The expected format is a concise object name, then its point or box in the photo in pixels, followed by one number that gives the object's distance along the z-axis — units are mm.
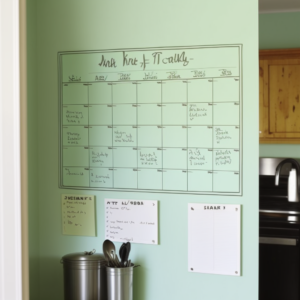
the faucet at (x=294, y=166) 3466
